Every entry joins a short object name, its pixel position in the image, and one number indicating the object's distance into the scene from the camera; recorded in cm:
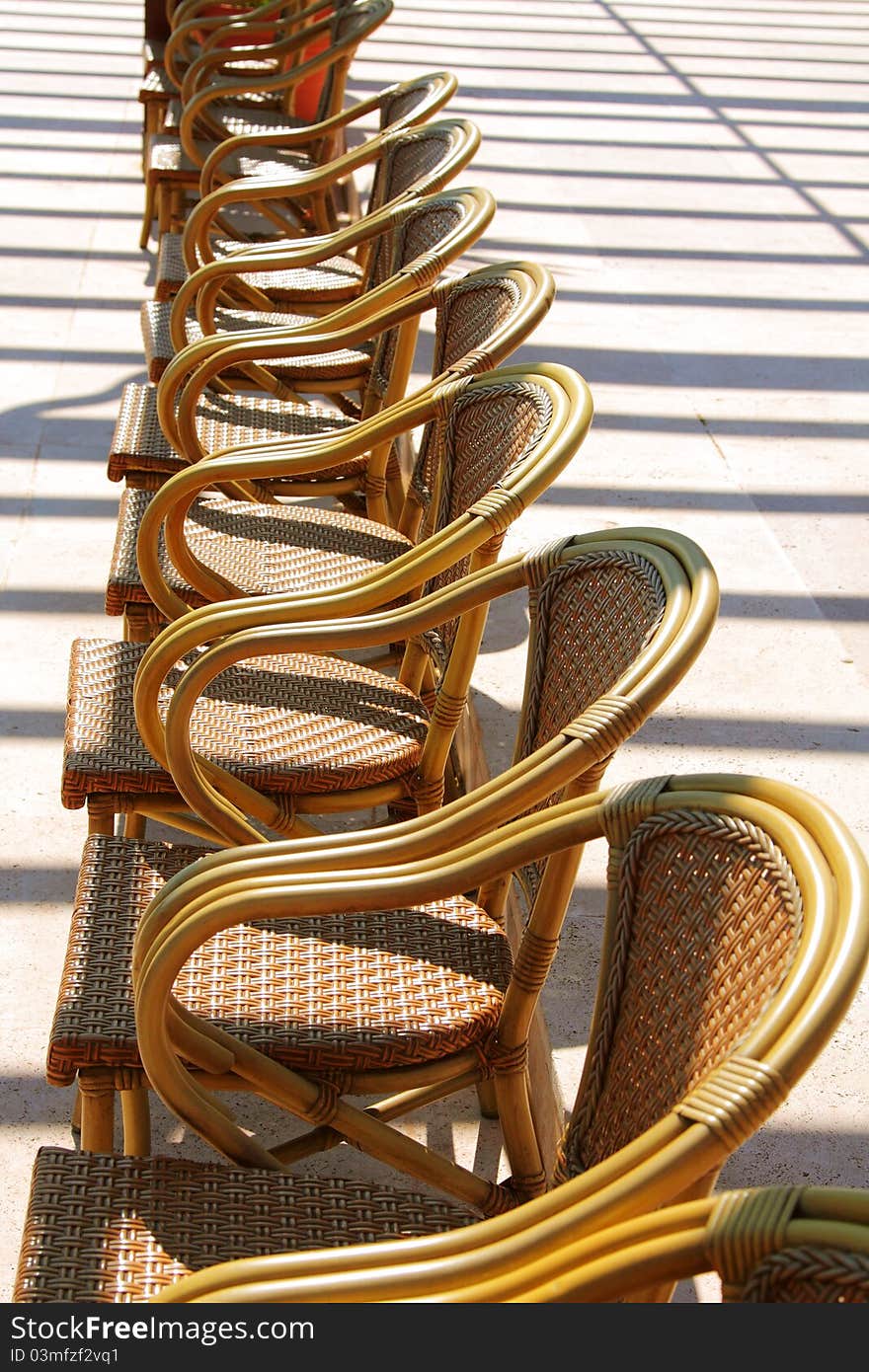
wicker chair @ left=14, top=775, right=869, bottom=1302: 97
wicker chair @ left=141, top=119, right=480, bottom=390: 292
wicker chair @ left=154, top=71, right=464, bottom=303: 330
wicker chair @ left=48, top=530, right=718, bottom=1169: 145
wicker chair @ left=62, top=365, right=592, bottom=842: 186
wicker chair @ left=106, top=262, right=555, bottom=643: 221
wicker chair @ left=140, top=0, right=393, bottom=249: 407
